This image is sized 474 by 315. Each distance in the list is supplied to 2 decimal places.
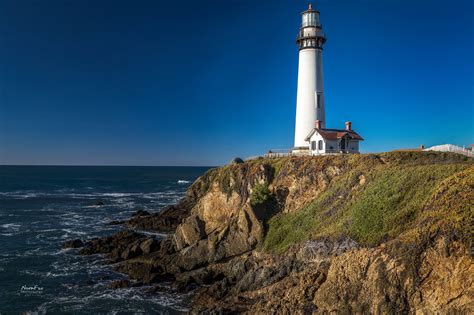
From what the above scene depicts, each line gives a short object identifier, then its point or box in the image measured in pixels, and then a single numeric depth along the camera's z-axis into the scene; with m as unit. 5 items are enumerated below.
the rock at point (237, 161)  42.08
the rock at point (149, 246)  32.94
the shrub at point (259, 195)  30.22
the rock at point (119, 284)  25.73
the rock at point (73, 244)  36.28
